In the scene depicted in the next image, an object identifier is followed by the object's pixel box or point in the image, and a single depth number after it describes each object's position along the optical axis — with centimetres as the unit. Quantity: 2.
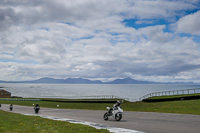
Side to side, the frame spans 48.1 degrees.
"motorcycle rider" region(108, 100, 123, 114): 1888
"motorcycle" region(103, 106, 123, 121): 1870
